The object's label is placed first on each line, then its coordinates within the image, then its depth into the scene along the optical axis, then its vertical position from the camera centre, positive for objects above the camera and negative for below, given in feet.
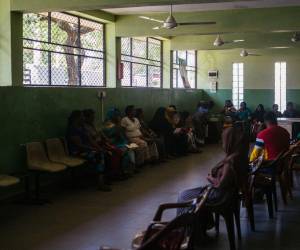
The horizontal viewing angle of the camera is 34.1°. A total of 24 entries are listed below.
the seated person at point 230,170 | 14.10 -2.11
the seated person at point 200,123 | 45.52 -2.36
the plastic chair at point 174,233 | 9.57 -2.89
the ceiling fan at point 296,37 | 37.86 +4.66
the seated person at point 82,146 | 24.95 -2.51
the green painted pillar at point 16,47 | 26.45 +2.81
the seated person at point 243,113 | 49.79 -1.59
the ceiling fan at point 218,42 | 37.32 +4.24
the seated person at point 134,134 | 31.72 -2.41
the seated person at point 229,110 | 51.39 -1.33
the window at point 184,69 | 55.14 +3.40
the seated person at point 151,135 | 34.65 -2.69
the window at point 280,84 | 58.14 +1.61
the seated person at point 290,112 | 53.36 -1.60
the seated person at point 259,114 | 51.29 -1.75
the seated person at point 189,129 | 40.54 -2.61
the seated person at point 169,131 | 37.70 -2.54
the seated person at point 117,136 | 28.68 -2.27
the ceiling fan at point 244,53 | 50.57 +4.61
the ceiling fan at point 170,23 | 27.89 +4.26
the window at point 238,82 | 60.03 +1.92
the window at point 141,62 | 42.73 +3.40
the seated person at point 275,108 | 53.54 -1.16
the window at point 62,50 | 30.01 +3.27
